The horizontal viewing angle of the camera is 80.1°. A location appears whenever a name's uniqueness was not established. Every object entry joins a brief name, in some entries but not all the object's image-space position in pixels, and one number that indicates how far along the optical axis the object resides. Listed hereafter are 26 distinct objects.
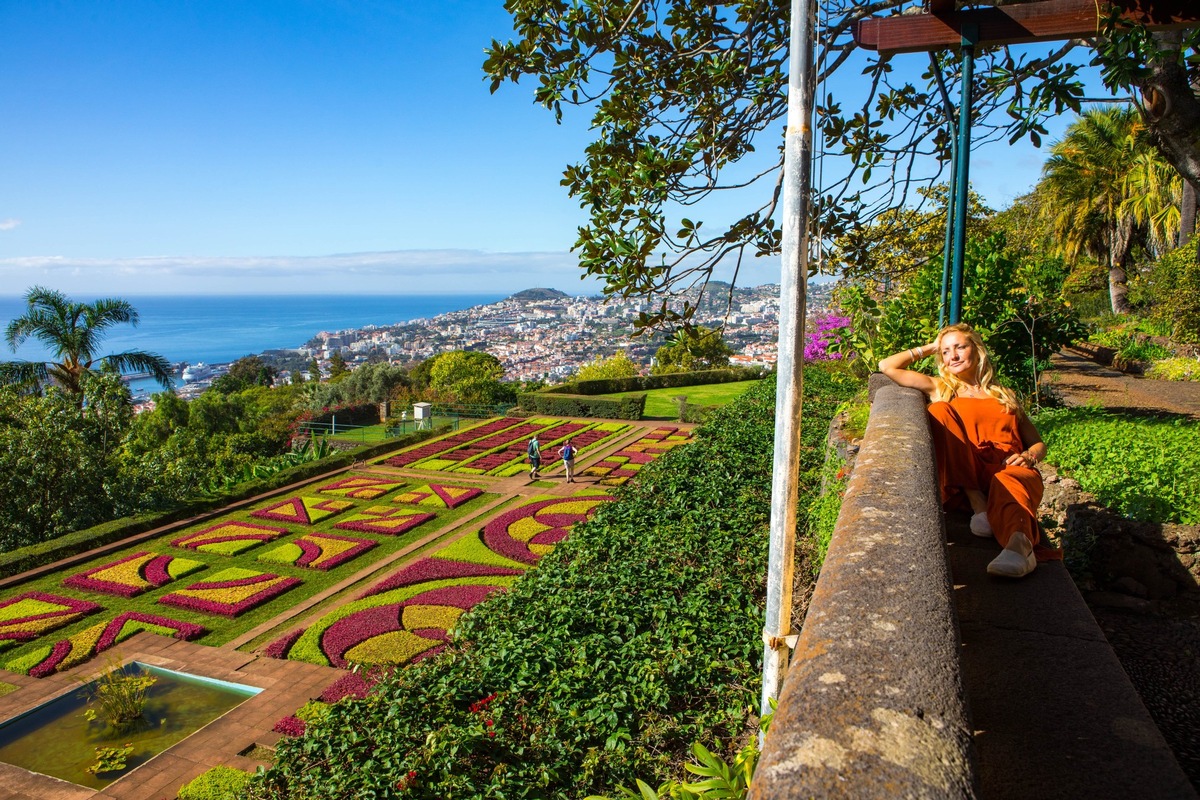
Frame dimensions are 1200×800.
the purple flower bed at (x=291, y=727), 8.35
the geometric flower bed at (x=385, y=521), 16.56
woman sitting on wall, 3.28
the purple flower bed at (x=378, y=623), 10.92
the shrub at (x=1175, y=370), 13.94
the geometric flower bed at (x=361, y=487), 19.48
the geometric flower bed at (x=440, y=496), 18.72
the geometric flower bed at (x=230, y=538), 15.65
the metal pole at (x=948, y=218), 4.67
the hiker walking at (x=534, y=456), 20.61
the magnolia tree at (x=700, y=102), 5.37
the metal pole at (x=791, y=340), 2.64
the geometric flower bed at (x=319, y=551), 14.73
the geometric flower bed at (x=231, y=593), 12.59
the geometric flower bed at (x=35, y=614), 11.67
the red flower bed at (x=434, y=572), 13.48
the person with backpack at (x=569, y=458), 19.84
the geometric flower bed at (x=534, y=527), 15.09
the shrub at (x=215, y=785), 7.13
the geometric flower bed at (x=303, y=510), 17.62
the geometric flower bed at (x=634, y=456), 20.72
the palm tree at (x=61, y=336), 23.80
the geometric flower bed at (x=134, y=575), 13.60
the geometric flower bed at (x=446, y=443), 23.52
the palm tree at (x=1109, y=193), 21.59
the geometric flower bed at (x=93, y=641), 10.72
